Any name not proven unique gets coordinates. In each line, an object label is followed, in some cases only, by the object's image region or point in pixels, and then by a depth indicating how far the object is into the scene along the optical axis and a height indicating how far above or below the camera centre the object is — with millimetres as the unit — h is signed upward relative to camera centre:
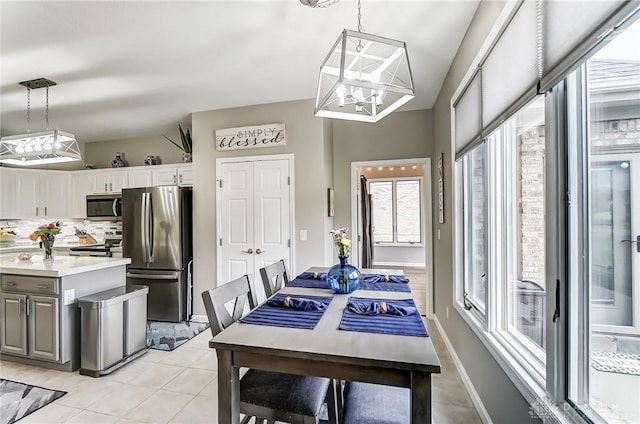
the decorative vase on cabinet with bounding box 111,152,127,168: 4855 +837
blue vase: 1924 -435
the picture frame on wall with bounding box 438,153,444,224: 3155 +270
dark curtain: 5198 -323
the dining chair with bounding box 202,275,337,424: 1316 -840
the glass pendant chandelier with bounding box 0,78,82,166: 2980 +701
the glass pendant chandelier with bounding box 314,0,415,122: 1383 +654
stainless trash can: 2516 -1044
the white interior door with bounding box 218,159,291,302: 3652 -47
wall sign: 3611 +943
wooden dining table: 1059 -553
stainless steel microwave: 4648 +96
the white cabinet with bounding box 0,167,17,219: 4598 +319
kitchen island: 2543 -858
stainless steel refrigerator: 3834 -458
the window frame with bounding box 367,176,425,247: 7371 -86
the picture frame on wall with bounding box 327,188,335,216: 3737 +127
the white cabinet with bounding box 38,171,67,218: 4988 +324
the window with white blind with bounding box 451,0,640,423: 879 +37
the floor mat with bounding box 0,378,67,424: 2027 -1374
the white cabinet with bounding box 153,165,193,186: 4344 +553
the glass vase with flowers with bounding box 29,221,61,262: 2900 -225
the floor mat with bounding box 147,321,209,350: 3170 -1413
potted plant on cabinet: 4246 +975
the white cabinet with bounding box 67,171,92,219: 4969 +353
